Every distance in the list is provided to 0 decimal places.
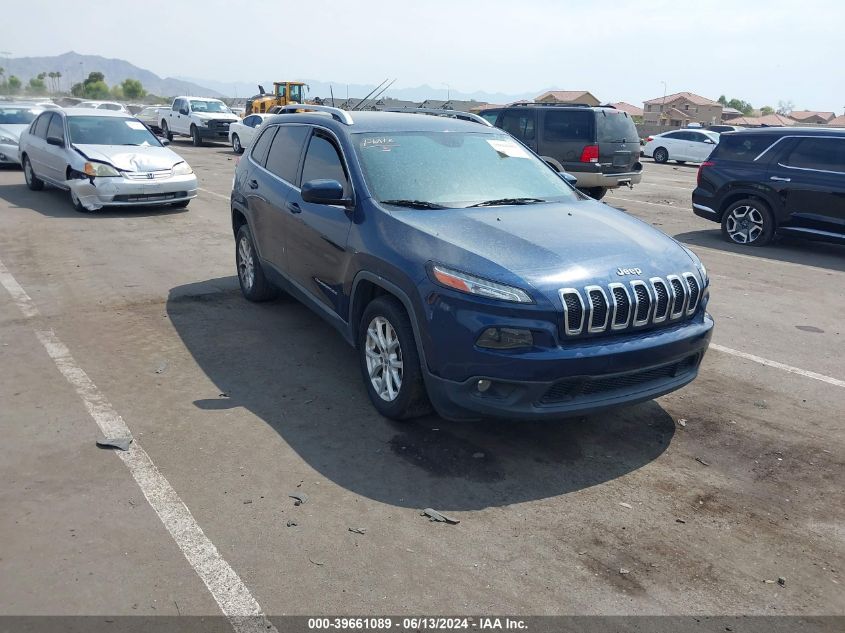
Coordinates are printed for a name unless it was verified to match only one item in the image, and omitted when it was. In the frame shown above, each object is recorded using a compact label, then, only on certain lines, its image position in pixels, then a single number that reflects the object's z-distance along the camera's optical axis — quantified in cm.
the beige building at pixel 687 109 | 10009
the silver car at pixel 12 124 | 1745
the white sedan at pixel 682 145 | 2856
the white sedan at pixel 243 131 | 2486
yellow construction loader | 3350
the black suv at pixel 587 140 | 1405
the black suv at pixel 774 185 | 1029
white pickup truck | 2794
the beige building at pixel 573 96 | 8638
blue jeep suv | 399
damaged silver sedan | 1181
